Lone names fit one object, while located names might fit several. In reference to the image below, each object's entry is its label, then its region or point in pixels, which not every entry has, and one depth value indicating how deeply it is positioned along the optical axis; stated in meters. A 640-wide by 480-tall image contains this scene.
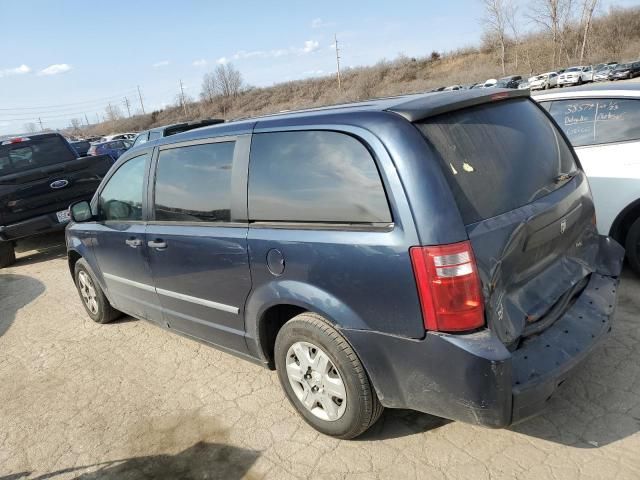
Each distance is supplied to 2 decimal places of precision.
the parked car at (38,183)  7.15
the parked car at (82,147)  24.80
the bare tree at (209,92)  92.94
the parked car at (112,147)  21.31
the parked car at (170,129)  11.06
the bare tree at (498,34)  49.03
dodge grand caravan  2.07
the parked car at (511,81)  38.00
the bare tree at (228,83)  92.56
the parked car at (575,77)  38.31
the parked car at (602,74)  38.55
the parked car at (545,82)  39.84
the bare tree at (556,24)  43.09
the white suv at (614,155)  4.07
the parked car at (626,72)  36.31
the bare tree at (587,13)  41.26
